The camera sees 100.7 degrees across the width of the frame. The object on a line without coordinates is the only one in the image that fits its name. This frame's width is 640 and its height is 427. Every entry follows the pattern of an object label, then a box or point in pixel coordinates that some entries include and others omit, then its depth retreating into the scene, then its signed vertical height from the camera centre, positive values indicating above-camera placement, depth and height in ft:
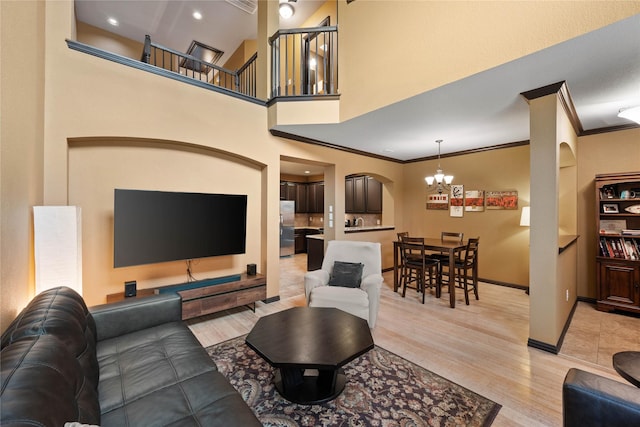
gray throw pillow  10.98 -2.56
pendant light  15.44 +2.11
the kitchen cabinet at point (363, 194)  22.82 +1.72
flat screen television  9.21 -0.44
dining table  12.64 -1.85
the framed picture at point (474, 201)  17.15 +0.83
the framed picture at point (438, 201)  18.86 +0.87
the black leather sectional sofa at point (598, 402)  3.54 -2.63
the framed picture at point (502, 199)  15.83 +0.85
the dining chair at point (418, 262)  13.42 -2.53
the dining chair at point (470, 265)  13.09 -2.63
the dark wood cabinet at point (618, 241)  11.50 -1.30
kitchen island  18.17 -2.34
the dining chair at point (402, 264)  14.43 -2.83
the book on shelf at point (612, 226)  12.30 -0.61
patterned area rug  5.84 -4.51
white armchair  9.80 -2.83
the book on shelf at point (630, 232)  11.43 -0.84
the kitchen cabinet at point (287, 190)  28.30 +2.58
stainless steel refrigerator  25.55 -1.24
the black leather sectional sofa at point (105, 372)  2.91 -2.86
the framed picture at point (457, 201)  18.01 +0.84
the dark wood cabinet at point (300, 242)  28.78 -3.05
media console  10.16 -3.21
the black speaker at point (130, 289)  9.18 -2.57
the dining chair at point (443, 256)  13.99 -2.43
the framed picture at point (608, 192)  12.24 +0.98
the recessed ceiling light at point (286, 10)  15.06 +11.82
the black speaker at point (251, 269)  12.46 -2.59
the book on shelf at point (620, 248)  11.64 -1.57
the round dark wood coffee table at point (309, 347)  5.56 -3.01
